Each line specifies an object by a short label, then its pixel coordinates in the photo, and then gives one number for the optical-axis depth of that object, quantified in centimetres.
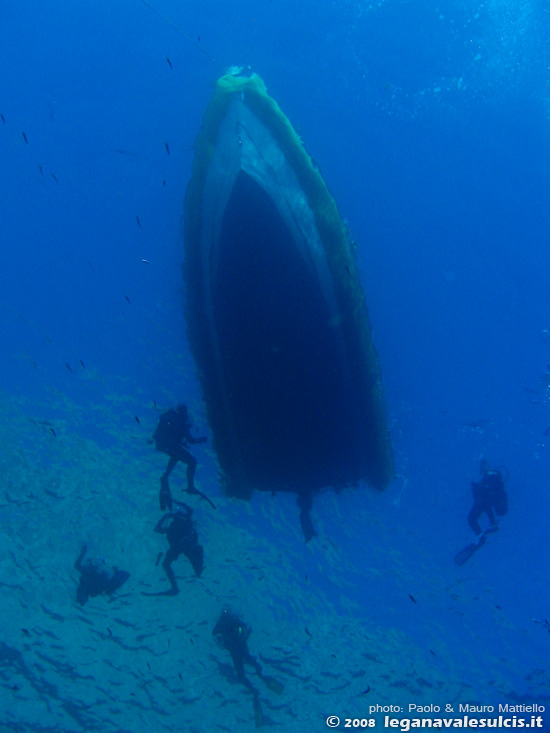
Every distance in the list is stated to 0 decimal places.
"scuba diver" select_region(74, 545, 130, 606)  1080
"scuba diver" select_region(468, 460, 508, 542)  922
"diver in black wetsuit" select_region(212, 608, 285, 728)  1077
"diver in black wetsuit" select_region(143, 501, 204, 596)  889
